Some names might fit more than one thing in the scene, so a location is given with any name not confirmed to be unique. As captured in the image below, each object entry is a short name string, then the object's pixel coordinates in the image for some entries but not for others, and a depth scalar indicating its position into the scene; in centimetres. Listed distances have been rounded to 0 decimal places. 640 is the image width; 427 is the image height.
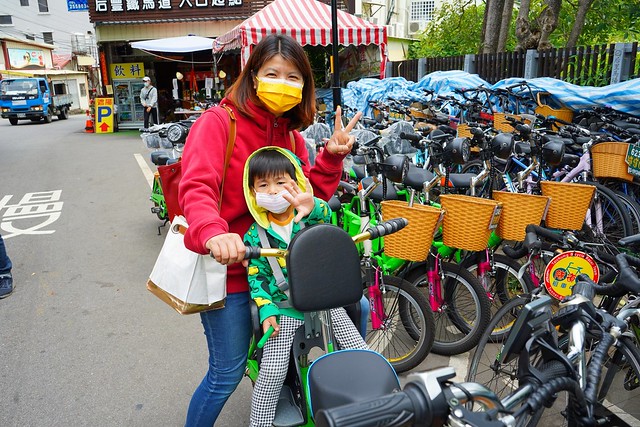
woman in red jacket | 200
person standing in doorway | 1778
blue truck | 2517
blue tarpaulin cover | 579
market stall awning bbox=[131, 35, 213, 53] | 1639
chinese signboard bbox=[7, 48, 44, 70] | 4047
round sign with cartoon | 270
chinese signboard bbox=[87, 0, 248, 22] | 2008
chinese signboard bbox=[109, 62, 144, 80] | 2141
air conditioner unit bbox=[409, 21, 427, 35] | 3771
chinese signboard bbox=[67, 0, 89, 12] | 1994
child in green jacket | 203
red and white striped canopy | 1151
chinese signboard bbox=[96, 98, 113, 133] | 2036
